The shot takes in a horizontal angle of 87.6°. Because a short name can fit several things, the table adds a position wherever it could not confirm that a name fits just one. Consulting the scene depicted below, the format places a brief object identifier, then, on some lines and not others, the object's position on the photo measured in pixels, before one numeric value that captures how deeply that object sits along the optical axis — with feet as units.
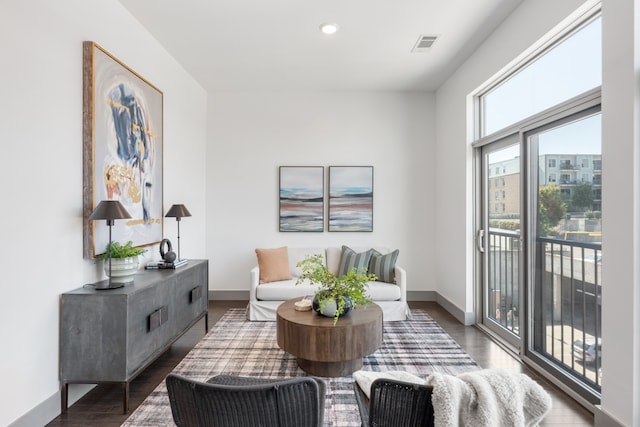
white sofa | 12.93
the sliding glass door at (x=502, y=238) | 10.61
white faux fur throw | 3.41
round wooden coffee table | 8.34
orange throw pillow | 13.78
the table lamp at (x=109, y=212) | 7.16
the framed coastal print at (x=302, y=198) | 16.05
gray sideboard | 6.98
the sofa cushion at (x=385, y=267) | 13.67
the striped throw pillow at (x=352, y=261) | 14.06
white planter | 7.71
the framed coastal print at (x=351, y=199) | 16.03
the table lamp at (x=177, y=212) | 11.14
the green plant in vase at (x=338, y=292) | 8.94
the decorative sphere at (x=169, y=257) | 9.95
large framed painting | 7.75
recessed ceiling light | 10.21
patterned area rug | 7.23
